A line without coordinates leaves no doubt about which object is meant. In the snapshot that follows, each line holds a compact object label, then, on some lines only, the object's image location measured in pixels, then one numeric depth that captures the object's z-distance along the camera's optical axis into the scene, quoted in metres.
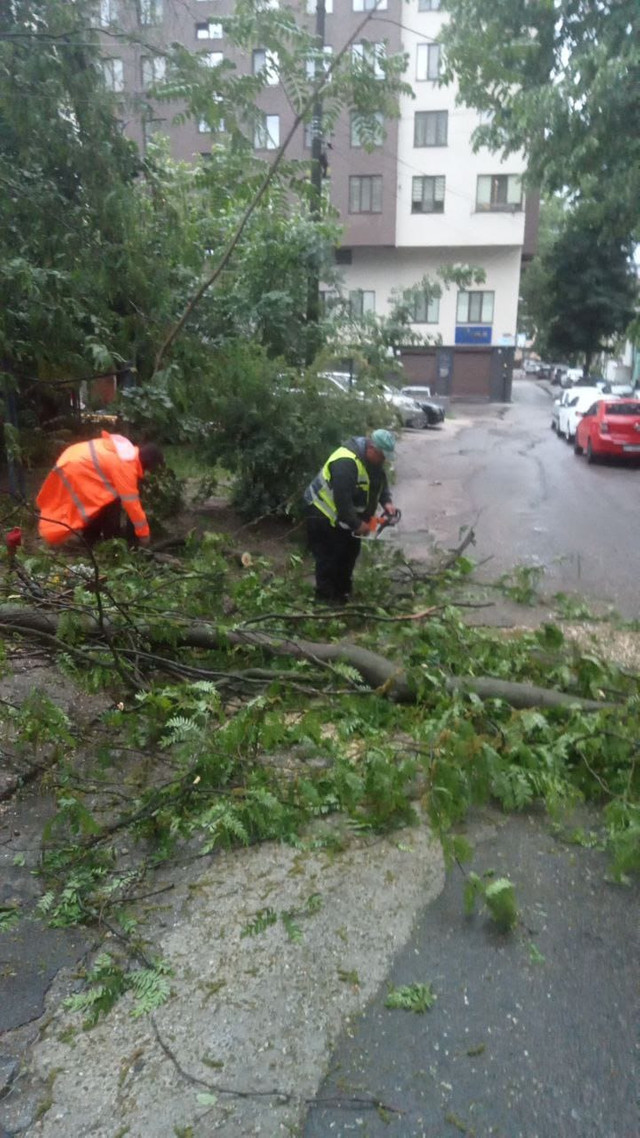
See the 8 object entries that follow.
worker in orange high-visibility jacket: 6.48
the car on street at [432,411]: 28.19
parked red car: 18.97
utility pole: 11.46
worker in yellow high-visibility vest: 6.61
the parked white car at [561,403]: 27.22
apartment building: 34.47
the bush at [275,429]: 9.61
